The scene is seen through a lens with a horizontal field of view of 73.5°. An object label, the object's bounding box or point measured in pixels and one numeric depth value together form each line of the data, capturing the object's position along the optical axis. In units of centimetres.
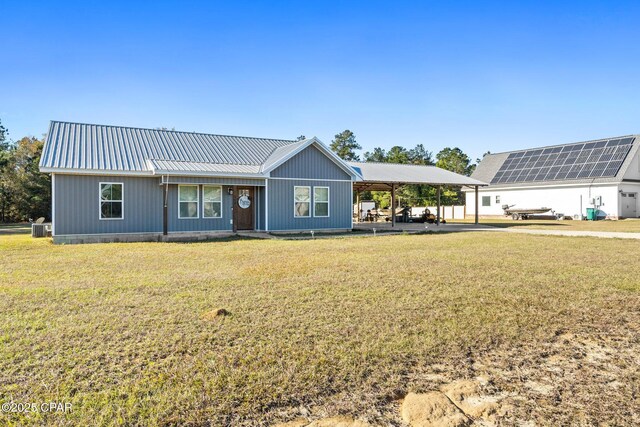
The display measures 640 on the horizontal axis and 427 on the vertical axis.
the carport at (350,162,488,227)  2200
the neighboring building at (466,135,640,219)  3014
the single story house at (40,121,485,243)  1482
